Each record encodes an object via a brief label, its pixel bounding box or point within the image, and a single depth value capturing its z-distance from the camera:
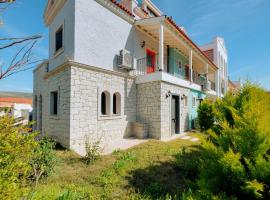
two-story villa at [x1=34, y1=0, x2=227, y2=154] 7.94
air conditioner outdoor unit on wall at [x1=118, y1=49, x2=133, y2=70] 9.79
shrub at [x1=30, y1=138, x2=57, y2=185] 4.66
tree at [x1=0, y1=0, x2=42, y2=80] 1.57
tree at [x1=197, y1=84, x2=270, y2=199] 1.76
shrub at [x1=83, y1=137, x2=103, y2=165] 5.91
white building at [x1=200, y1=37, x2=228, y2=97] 24.98
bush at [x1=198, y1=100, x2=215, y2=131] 12.10
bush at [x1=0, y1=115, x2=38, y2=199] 1.72
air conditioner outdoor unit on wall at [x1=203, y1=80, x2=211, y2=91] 16.97
